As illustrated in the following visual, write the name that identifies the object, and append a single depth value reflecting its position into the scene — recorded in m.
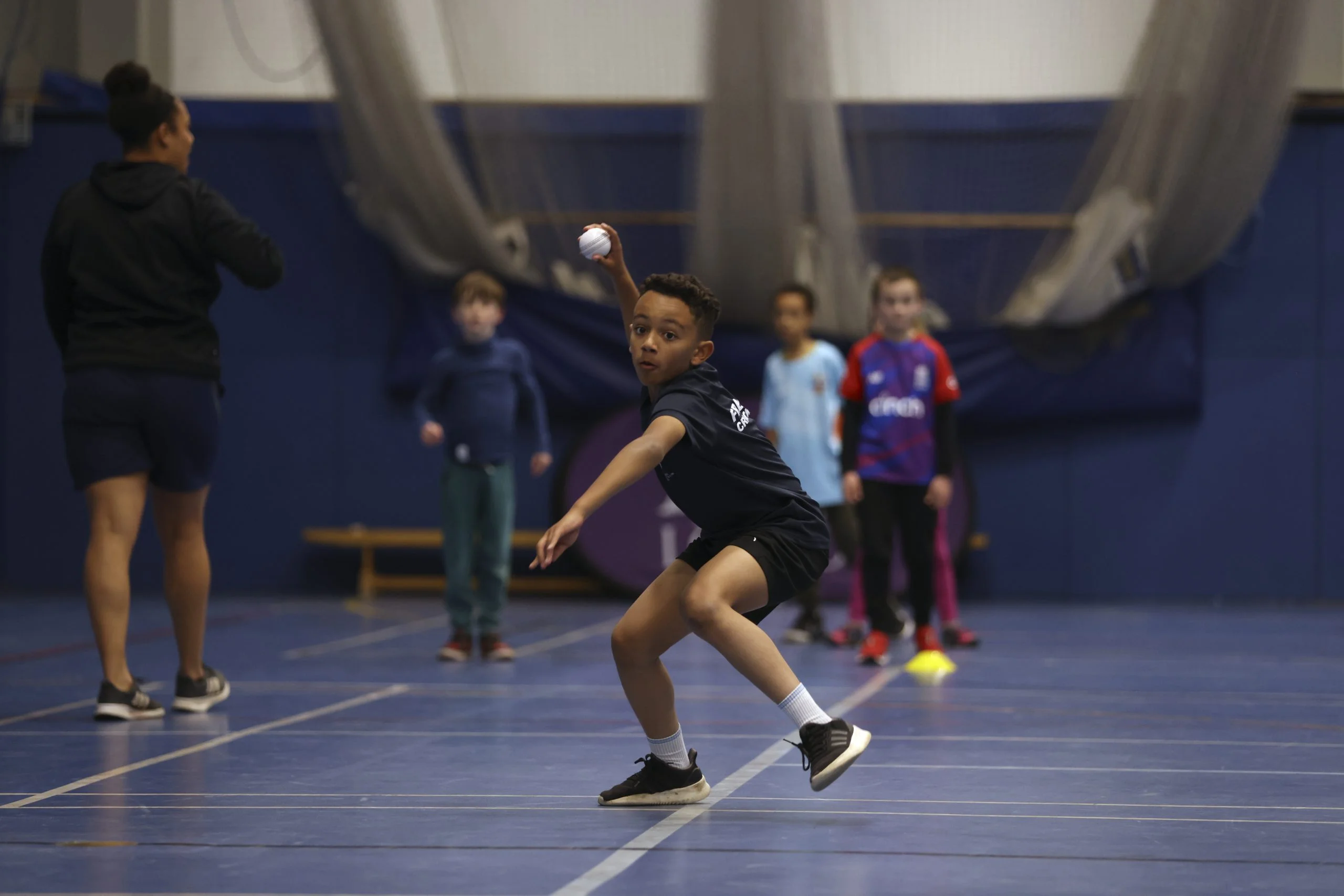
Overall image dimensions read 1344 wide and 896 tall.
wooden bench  18.80
